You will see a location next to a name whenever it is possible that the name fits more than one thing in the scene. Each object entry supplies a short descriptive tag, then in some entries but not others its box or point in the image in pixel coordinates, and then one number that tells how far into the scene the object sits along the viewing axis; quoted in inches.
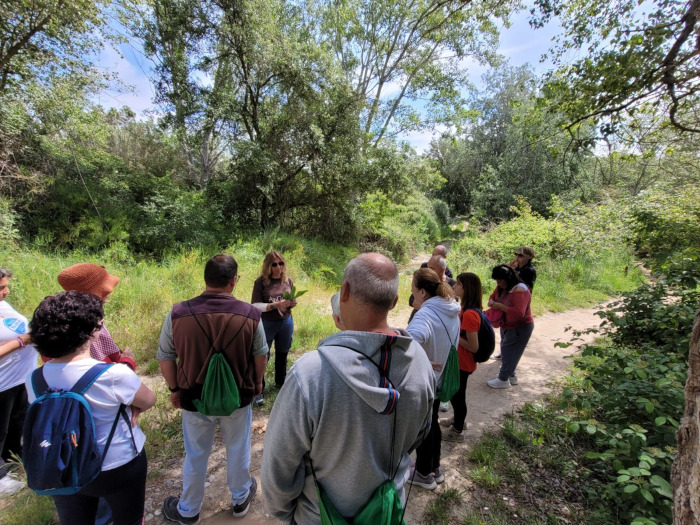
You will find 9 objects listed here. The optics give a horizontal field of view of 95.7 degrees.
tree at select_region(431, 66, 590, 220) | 837.2
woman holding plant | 139.5
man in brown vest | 80.4
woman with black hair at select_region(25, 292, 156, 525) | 58.4
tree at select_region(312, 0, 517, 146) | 566.6
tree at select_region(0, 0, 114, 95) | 244.5
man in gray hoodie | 43.6
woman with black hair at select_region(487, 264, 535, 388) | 152.9
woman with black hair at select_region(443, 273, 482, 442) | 115.1
